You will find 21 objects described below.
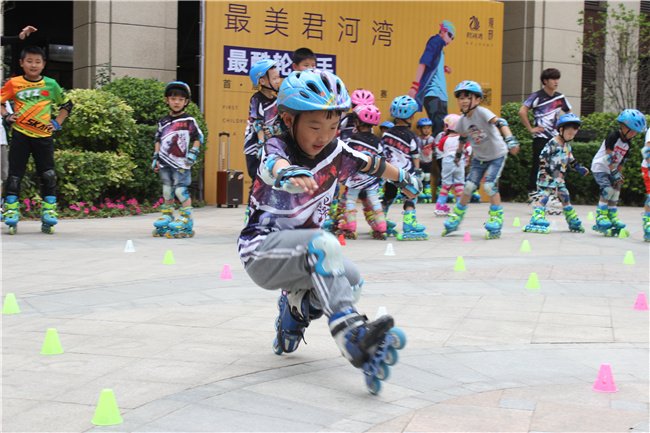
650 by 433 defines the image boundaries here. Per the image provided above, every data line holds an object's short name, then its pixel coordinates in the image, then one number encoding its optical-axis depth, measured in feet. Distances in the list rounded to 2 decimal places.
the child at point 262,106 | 31.09
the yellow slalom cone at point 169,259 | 26.37
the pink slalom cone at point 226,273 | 23.56
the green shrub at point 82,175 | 41.57
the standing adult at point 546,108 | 43.56
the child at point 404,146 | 35.04
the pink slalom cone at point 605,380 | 12.84
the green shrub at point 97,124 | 43.60
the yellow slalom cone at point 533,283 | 22.72
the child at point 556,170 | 38.50
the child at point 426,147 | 56.54
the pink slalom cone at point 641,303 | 19.98
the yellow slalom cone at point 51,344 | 14.57
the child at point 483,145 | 35.06
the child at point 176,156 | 33.76
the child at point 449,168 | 48.34
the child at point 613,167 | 35.42
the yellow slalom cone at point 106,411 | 10.80
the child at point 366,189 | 33.71
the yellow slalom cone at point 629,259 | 28.22
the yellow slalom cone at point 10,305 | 18.21
